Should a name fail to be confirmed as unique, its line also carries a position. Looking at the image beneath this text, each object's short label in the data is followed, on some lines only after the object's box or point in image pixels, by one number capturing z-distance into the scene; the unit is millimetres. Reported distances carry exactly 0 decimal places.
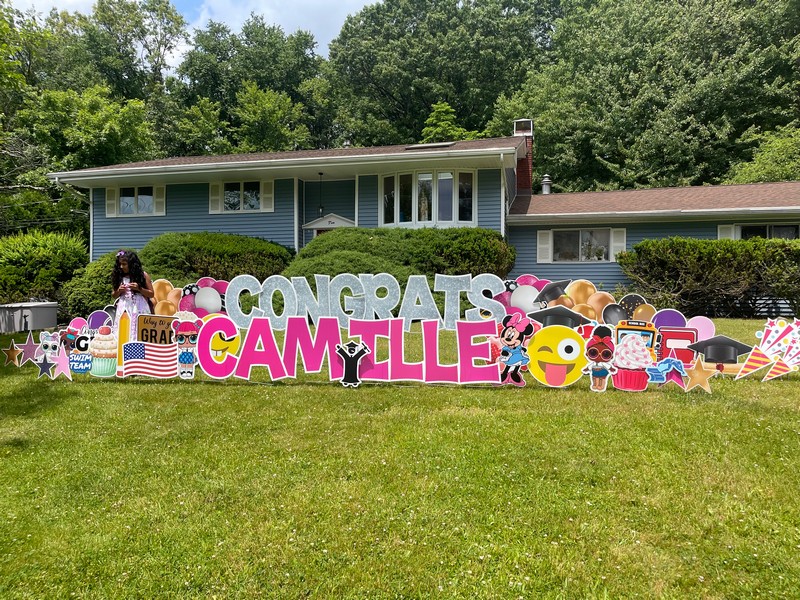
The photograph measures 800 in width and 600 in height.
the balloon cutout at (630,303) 6457
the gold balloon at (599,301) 7742
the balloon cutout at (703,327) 5340
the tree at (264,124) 30359
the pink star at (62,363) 6199
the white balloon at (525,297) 8234
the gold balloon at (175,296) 10469
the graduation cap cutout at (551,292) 8117
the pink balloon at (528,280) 8672
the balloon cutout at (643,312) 6176
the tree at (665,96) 21531
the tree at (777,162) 18656
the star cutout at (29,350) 6335
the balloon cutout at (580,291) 8125
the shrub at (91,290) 11547
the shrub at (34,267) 13094
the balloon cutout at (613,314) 6340
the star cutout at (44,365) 6227
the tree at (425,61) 31531
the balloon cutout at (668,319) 5516
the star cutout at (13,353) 6531
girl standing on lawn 6699
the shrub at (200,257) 12338
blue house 14023
